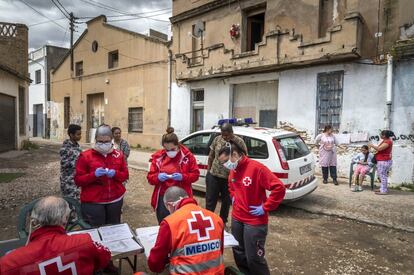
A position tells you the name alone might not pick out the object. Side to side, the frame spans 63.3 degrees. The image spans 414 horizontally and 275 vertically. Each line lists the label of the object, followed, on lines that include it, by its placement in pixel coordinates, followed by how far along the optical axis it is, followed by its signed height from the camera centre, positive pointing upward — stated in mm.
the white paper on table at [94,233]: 3102 -1115
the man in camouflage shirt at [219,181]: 5371 -998
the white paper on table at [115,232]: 3166 -1123
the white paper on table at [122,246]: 2877 -1134
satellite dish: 15173 +4130
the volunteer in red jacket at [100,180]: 3805 -719
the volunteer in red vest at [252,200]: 3217 -770
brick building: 14961 +1423
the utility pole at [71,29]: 24538 +6593
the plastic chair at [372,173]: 8594 -1288
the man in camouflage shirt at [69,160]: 4496 -577
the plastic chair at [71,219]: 3370 -1120
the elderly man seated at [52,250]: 1923 -801
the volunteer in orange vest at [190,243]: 2314 -867
